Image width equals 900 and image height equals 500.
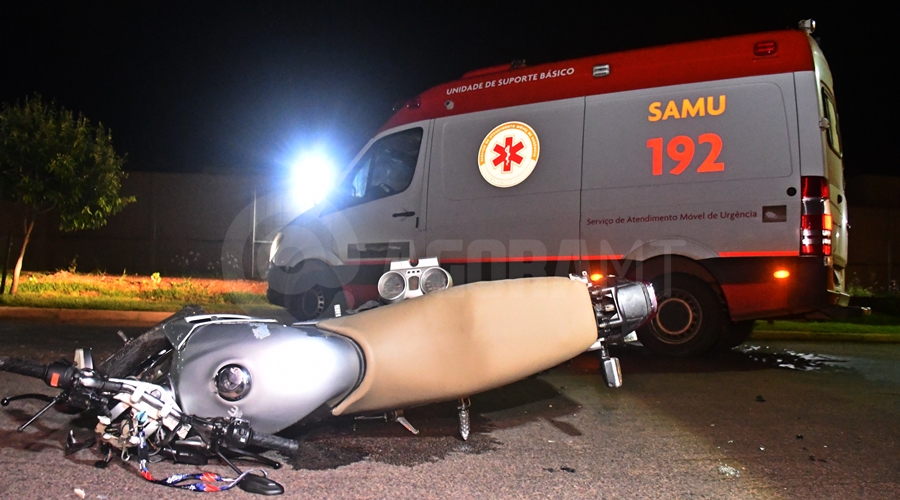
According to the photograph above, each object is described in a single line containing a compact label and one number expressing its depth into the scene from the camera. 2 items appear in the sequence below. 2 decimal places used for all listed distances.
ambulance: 5.96
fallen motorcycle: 3.06
